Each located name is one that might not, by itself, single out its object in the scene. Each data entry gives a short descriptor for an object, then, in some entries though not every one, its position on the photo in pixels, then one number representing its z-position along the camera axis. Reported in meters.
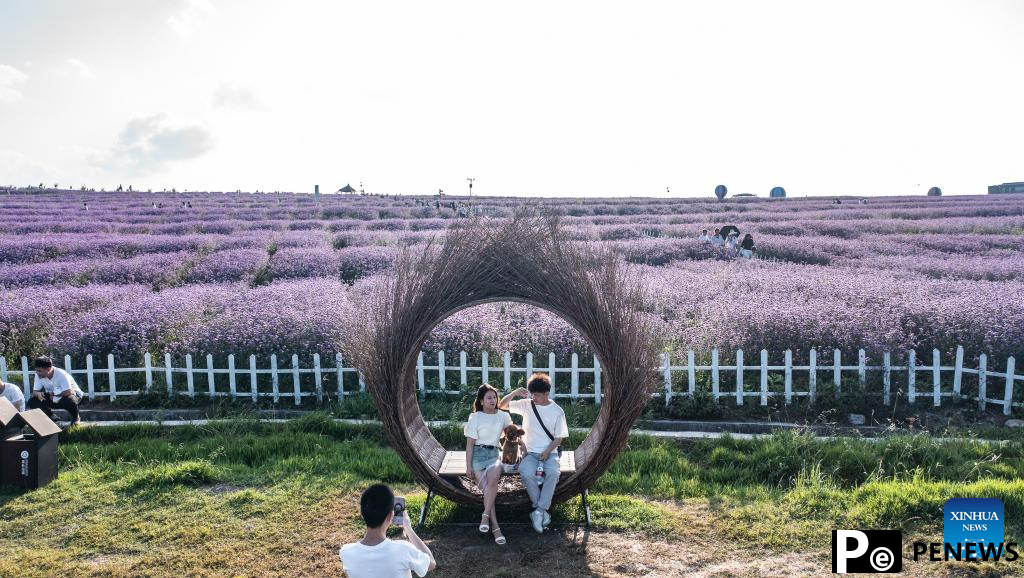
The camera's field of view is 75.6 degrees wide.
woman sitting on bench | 5.14
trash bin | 6.05
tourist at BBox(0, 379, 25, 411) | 7.34
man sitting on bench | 5.13
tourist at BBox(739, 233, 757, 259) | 18.24
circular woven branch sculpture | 5.15
